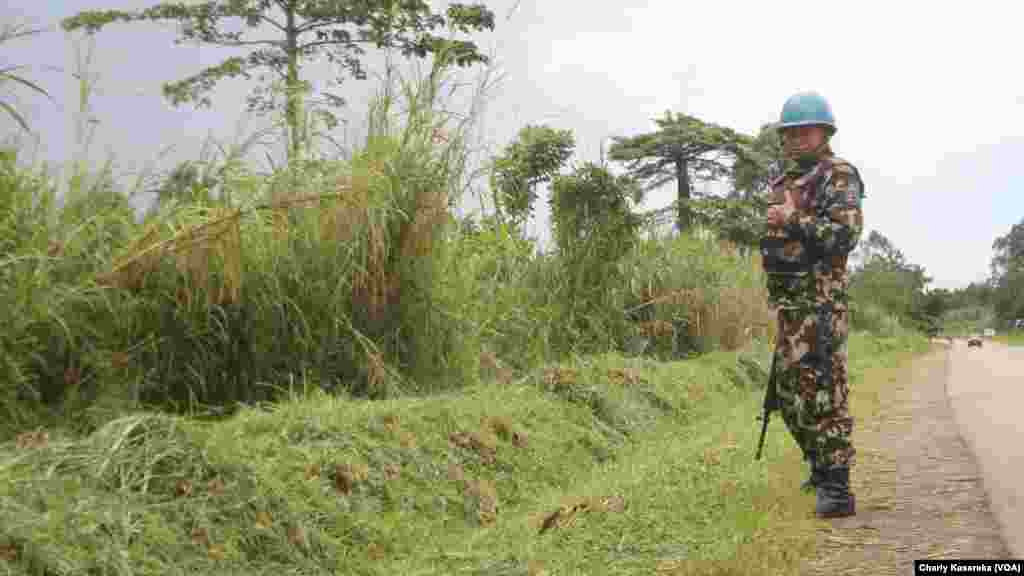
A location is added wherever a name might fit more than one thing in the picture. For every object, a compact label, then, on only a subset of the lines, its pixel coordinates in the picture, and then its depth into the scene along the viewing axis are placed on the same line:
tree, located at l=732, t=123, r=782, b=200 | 37.09
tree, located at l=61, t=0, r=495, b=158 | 20.61
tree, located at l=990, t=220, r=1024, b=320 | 85.06
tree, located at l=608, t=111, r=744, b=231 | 36.12
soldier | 4.48
